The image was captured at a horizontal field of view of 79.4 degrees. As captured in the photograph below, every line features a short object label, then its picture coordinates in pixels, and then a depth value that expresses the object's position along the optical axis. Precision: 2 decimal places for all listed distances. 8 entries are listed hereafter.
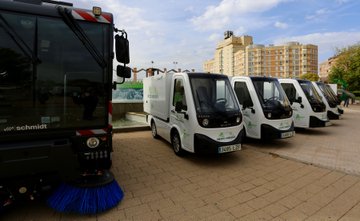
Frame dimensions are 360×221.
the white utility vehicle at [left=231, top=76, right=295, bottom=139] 6.58
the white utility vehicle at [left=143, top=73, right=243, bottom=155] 4.93
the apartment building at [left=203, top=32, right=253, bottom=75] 111.75
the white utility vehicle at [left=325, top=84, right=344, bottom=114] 11.59
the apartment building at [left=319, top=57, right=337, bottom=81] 113.38
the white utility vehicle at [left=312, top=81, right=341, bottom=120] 10.51
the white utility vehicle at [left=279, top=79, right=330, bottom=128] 8.64
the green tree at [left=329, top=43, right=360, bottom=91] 28.55
